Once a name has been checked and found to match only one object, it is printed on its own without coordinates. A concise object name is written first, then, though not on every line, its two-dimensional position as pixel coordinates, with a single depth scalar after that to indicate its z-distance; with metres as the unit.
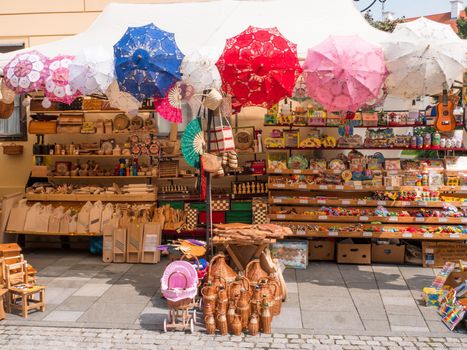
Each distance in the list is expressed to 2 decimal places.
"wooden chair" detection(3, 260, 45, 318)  6.97
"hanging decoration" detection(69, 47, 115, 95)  7.88
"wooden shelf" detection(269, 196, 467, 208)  9.48
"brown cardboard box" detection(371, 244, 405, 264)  9.59
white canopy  8.77
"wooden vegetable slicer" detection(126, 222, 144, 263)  9.70
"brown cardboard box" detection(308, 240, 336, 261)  9.73
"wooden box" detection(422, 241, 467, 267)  9.42
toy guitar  8.46
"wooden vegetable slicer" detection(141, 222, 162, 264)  9.64
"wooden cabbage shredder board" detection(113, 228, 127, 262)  9.72
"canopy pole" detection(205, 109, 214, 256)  7.83
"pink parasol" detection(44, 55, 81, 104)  8.00
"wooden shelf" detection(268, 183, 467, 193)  9.48
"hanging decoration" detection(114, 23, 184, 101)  7.31
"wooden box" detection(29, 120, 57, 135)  10.79
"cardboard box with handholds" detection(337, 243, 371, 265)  9.54
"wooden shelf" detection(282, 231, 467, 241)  9.25
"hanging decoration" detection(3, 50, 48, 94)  8.04
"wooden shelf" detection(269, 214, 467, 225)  9.36
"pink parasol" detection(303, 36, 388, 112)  7.21
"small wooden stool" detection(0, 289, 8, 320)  6.81
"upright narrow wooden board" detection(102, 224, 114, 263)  9.84
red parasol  7.14
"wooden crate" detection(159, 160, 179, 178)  10.57
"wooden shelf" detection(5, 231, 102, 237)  10.06
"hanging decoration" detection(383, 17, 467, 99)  7.20
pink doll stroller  6.48
